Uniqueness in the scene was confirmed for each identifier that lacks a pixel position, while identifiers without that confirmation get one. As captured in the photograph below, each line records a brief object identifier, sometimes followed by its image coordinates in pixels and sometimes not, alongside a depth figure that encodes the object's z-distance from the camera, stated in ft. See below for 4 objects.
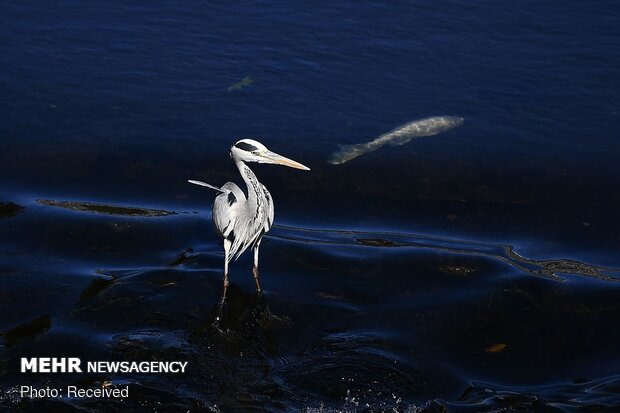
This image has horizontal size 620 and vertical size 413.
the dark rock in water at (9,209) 62.90
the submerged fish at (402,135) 72.02
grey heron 55.31
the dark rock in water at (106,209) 63.82
